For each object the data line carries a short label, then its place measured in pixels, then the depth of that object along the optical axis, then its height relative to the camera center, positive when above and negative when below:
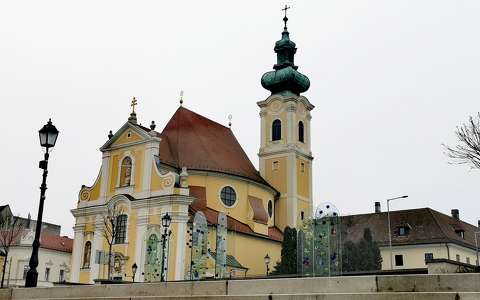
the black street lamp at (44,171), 15.08 +3.36
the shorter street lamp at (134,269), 36.22 +2.14
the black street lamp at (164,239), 30.17 +3.45
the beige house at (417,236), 53.06 +6.67
